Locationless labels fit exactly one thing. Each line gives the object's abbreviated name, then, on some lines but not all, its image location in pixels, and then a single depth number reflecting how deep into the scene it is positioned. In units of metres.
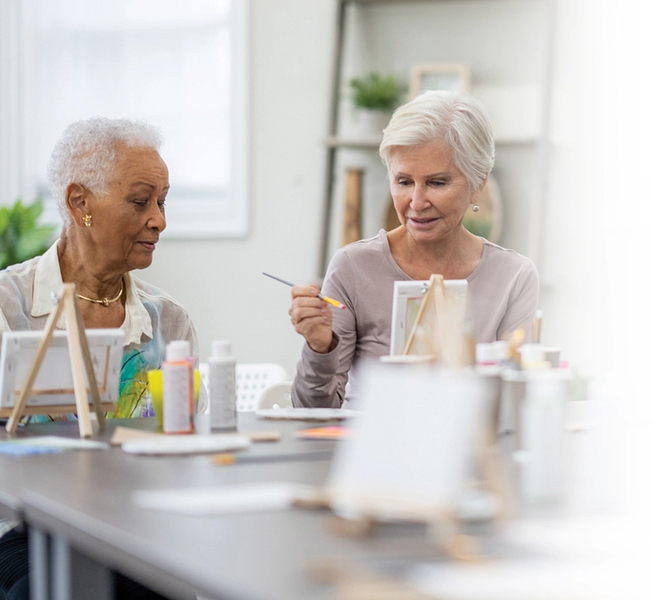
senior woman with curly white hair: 2.64
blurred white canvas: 1.66
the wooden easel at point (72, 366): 2.32
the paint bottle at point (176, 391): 2.28
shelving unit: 4.34
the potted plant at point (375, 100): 4.41
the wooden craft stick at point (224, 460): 2.05
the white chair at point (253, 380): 3.46
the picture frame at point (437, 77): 4.43
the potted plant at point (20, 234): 4.07
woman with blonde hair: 2.79
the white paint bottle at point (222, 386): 2.32
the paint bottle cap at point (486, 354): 2.13
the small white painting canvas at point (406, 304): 2.47
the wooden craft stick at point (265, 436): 2.23
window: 4.55
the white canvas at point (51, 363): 2.34
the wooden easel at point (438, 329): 2.15
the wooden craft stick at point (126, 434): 2.22
